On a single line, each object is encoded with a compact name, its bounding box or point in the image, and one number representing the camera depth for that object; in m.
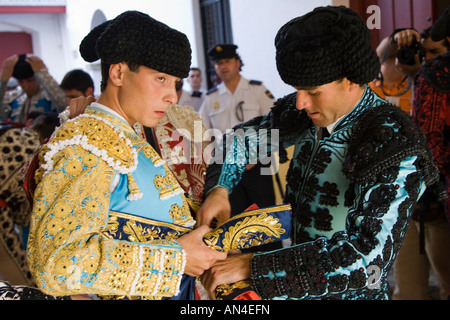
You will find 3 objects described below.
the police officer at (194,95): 4.99
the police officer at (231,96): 3.94
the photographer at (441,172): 2.21
